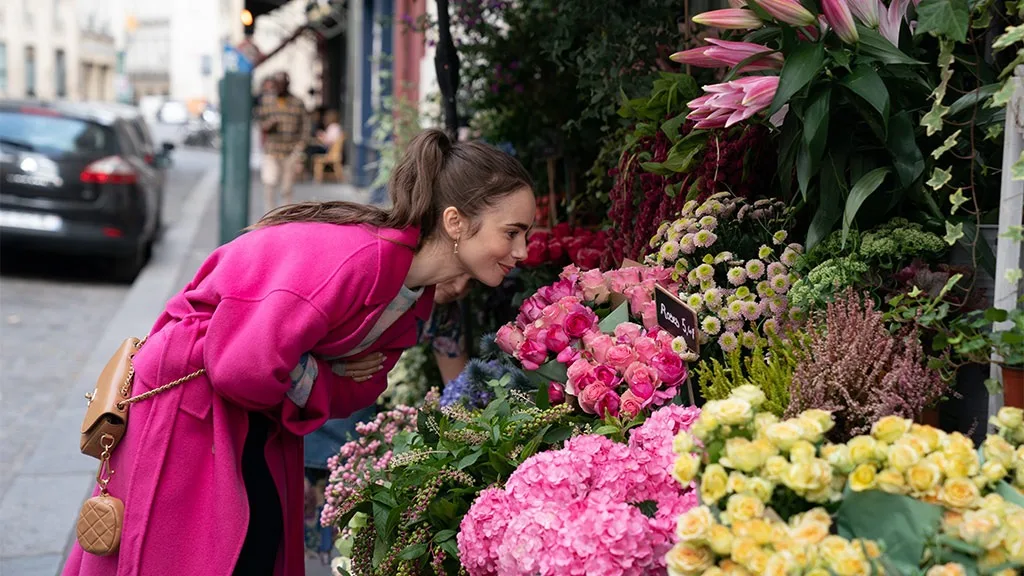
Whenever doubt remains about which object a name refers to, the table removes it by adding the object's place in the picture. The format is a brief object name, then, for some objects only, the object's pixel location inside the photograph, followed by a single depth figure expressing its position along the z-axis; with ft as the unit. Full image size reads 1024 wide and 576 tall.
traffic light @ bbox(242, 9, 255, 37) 51.34
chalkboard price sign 6.80
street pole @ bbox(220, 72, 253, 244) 26.50
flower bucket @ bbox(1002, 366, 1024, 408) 5.63
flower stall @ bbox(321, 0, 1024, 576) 4.61
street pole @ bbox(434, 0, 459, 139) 13.05
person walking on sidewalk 43.21
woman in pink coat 7.33
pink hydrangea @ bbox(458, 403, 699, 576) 5.39
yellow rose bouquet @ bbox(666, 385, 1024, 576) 4.39
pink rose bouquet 7.06
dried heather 5.70
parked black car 30.48
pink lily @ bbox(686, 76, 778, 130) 6.46
